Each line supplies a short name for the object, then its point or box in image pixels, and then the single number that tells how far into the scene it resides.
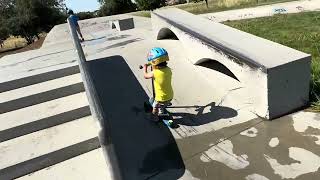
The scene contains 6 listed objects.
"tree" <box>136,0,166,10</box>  28.10
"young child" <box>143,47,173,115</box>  3.48
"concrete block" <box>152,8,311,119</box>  3.49
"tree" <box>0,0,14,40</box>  27.57
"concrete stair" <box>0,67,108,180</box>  3.31
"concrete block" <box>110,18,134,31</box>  8.89
